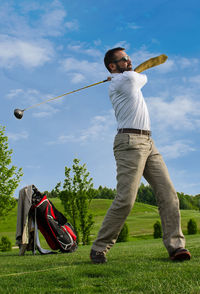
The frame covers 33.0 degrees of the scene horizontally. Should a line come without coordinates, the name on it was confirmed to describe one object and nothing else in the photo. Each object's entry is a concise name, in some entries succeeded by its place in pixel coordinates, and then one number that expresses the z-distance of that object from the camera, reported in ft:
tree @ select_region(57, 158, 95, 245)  93.25
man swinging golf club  13.83
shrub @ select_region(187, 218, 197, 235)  102.62
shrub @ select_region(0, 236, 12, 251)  74.49
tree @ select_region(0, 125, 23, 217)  75.97
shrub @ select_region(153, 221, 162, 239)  100.37
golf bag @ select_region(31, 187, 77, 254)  24.14
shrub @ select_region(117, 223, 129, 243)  93.56
